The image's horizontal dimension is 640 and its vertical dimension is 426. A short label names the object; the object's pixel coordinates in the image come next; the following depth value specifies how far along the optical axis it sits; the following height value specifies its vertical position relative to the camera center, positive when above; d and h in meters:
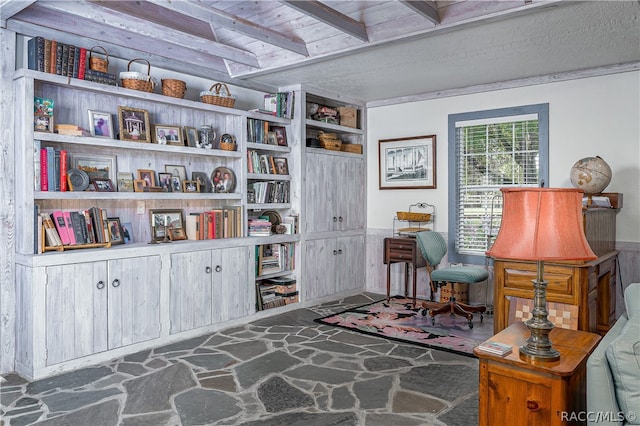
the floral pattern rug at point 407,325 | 4.21 -1.21
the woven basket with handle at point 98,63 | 3.90 +1.15
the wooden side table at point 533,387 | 1.84 -0.74
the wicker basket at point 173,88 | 4.38 +1.07
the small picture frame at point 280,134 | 5.53 +0.81
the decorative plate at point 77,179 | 3.77 +0.19
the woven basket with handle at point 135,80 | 4.09 +1.06
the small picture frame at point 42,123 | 3.55 +0.60
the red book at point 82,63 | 3.77 +1.11
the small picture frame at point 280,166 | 5.50 +0.44
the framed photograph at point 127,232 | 4.23 -0.25
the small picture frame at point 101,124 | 4.03 +0.68
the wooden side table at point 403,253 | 5.43 -0.58
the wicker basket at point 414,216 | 5.80 -0.15
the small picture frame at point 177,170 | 4.63 +0.32
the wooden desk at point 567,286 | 3.42 -0.63
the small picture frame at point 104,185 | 4.00 +0.16
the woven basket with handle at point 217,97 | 4.73 +1.07
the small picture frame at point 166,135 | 4.42 +0.65
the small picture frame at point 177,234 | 4.50 -0.29
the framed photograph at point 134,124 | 4.10 +0.69
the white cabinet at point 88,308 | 3.41 -0.80
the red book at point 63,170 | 3.69 +0.26
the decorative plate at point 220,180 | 4.96 +0.24
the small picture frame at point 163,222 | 4.40 -0.17
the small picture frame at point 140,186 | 4.25 +0.16
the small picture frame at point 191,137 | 4.68 +0.66
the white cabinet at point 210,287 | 4.30 -0.80
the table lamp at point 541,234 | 1.87 -0.12
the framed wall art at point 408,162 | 5.94 +0.52
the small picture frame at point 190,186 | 4.65 +0.17
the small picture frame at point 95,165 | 3.96 +0.33
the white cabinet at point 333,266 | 5.68 -0.78
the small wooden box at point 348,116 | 6.24 +1.15
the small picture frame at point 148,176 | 4.38 +0.25
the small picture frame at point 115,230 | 4.05 -0.23
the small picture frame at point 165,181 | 4.52 +0.21
